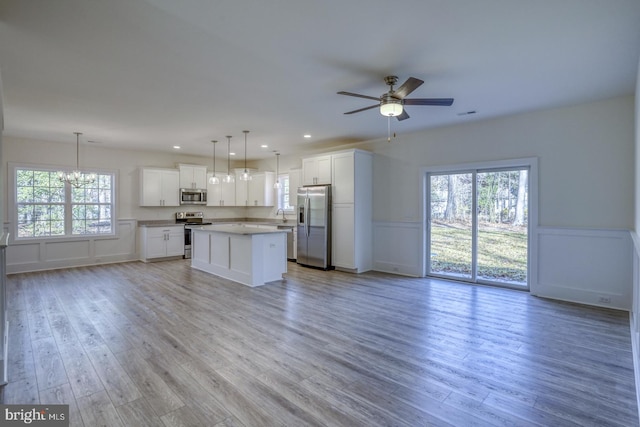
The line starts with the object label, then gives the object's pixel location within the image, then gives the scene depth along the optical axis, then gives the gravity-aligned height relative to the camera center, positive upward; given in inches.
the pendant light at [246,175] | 229.3 +26.9
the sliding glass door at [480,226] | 197.8 -9.9
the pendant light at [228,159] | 243.8 +59.1
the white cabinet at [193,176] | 323.3 +37.4
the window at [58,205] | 251.1 +5.0
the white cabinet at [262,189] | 350.9 +26.0
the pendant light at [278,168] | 348.8 +48.0
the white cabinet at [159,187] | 299.3 +24.0
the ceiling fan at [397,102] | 123.5 +44.5
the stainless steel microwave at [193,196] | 324.2 +16.2
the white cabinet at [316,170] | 264.2 +35.9
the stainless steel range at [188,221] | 317.1 -10.7
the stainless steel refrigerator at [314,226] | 260.7 -12.6
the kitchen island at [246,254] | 206.7 -30.1
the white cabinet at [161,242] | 293.0 -29.4
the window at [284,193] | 345.3 +20.4
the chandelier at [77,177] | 253.9 +29.3
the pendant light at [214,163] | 237.0 +53.9
